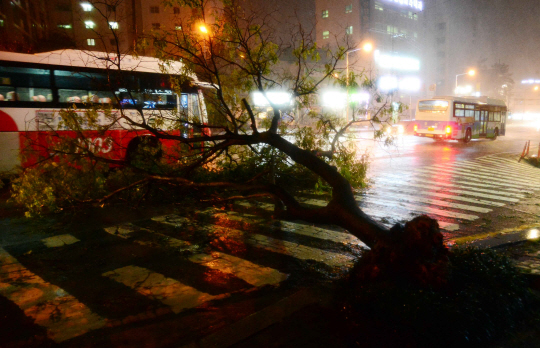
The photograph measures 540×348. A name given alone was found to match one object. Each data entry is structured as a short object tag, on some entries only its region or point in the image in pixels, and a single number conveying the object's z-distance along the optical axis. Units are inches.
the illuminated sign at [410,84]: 2518.1
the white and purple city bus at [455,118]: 1011.9
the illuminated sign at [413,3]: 2421.3
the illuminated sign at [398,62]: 2265.3
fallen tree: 189.2
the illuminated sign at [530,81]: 3724.7
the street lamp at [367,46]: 769.9
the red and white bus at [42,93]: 408.2
